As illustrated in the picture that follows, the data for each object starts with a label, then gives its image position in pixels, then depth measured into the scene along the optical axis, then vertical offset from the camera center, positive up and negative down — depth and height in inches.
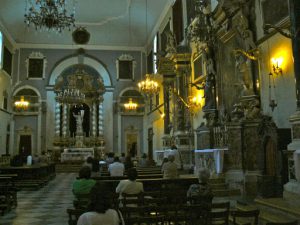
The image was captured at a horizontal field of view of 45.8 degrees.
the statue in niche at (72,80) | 1046.5 +231.1
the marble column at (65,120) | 1048.8 +114.2
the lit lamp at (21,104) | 1004.6 +156.0
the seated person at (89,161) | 392.0 -3.1
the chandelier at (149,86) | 720.3 +144.9
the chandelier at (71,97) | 880.3 +153.3
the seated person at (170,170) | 334.6 -12.3
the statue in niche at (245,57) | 377.4 +105.5
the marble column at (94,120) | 1068.5 +114.3
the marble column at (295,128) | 241.8 +19.0
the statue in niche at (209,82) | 479.8 +100.9
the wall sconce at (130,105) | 1066.1 +156.0
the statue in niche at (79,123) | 1030.5 +102.7
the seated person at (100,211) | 117.6 -17.9
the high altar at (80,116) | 1023.6 +126.8
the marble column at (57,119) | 1042.7 +117.0
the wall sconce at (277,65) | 334.8 +85.4
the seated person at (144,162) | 631.8 -8.3
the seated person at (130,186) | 228.2 -18.1
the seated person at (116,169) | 358.3 -11.3
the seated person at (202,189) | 197.9 -18.6
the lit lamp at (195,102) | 577.6 +89.0
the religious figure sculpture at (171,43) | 634.8 +208.6
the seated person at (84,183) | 222.2 -15.4
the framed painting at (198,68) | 564.7 +143.9
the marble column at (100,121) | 1070.4 +111.3
